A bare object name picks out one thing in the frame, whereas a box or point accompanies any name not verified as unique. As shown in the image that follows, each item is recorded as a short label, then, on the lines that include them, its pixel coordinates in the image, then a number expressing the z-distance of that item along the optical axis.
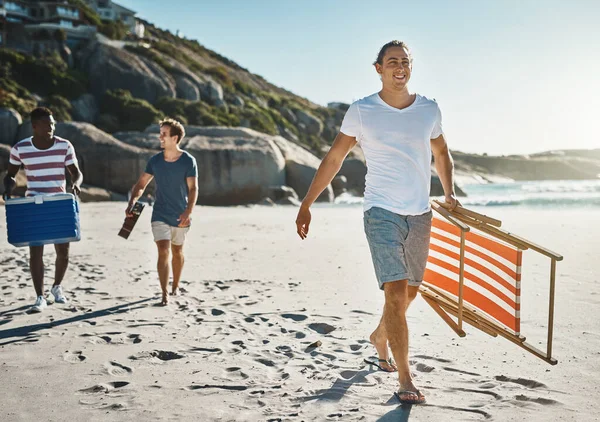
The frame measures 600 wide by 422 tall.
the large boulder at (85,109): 36.56
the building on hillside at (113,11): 77.25
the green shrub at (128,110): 35.42
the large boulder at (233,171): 21.38
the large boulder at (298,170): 22.70
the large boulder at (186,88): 41.56
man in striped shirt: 5.43
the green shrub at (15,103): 31.84
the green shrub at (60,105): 34.88
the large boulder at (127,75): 40.19
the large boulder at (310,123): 52.50
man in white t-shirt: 3.15
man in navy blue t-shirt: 5.77
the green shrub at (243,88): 51.94
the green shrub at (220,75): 50.91
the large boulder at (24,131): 24.88
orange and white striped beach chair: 3.17
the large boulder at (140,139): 22.24
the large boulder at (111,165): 21.14
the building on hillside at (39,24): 49.75
